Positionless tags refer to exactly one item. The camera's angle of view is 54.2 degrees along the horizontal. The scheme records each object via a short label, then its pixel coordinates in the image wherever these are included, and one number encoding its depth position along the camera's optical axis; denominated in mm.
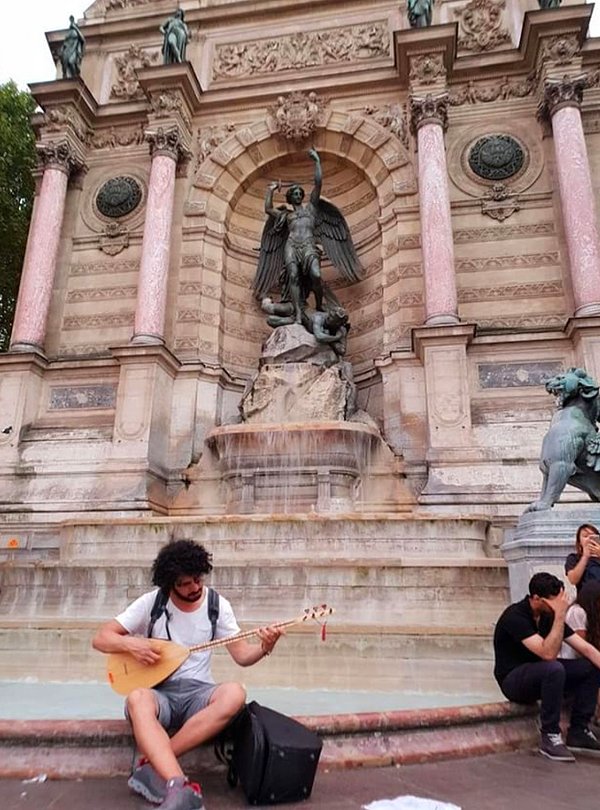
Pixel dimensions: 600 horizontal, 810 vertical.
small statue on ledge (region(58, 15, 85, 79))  16016
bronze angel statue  13867
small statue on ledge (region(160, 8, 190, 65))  15344
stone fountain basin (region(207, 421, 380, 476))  10961
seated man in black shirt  3318
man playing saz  2420
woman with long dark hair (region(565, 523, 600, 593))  4410
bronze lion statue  6273
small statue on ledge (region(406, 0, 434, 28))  14539
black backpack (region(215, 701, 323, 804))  2449
